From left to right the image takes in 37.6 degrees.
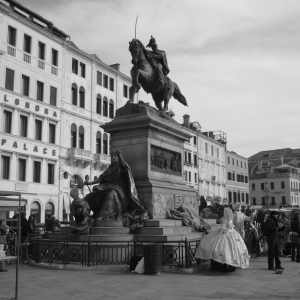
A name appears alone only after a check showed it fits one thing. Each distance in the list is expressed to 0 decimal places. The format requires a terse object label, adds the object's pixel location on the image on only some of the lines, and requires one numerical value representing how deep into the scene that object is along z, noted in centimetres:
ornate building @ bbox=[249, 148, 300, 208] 9812
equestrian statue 1560
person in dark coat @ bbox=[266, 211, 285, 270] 1160
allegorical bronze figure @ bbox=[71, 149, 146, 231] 1309
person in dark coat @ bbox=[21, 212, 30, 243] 1614
